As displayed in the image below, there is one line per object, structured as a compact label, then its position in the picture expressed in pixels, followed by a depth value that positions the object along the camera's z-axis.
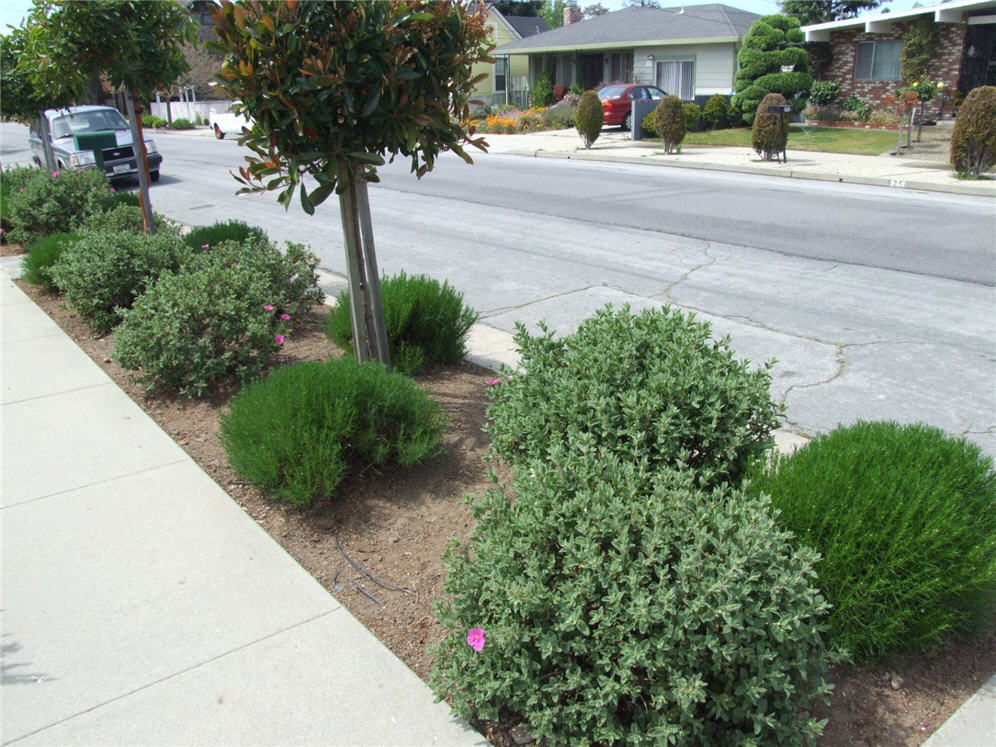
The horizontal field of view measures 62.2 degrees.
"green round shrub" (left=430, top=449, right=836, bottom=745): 2.28
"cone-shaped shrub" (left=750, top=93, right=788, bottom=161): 18.69
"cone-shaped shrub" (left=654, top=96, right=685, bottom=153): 20.84
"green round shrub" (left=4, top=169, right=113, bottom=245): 10.18
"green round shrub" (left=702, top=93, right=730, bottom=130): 27.53
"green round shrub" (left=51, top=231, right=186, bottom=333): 6.62
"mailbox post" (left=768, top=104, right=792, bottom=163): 18.73
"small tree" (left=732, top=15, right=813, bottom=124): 26.58
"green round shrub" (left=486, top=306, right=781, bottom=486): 3.22
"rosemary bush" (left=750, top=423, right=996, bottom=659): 2.77
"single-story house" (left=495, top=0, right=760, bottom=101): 32.56
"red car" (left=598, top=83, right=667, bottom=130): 28.73
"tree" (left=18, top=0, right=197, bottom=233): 7.46
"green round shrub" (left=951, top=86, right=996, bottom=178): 15.12
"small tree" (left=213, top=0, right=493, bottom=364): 4.05
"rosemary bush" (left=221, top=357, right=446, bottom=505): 3.86
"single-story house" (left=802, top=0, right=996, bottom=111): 24.77
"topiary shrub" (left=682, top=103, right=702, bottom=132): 26.38
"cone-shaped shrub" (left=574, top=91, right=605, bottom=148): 23.38
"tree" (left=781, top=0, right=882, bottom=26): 43.62
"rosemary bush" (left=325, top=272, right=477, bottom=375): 5.51
